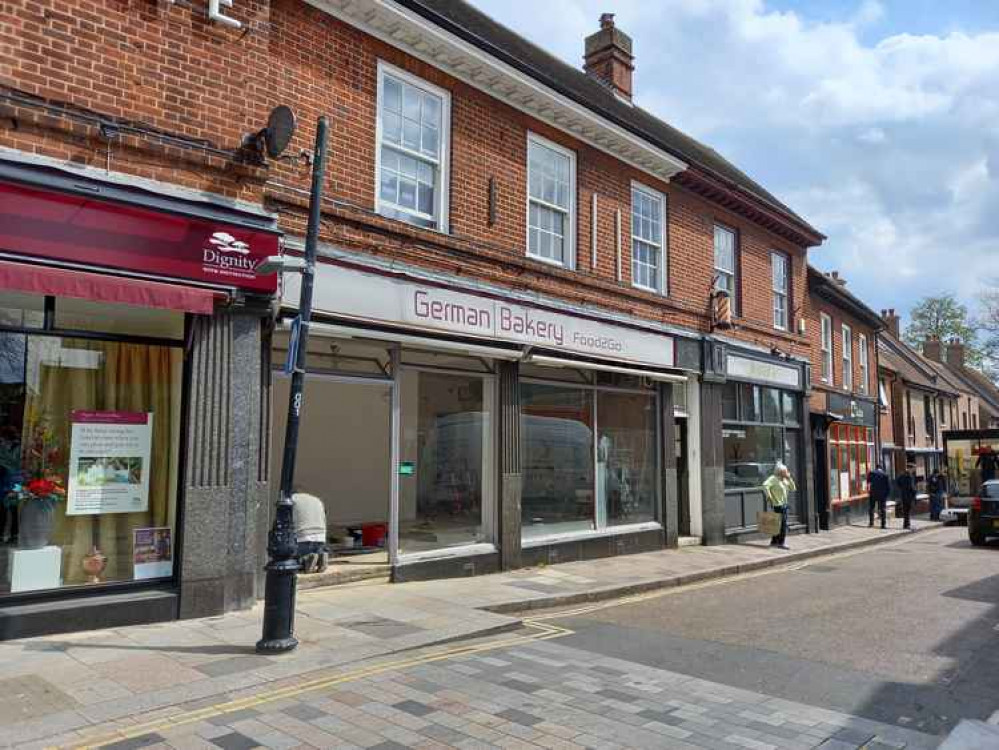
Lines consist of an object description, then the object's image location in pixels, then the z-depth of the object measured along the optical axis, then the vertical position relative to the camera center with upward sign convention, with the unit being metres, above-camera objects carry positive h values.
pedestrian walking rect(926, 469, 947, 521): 24.72 -1.13
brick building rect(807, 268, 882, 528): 19.95 +1.77
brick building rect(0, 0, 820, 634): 6.86 +2.15
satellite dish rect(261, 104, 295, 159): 7.65 +3.32
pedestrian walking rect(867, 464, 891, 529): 20.78 -0.91
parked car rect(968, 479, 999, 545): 16.64 -1.27
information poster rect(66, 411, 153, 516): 6.91 -0.11
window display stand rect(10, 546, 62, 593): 6.45 -1.04
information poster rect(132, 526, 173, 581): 7.11 -0.97
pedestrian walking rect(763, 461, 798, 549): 15.24 -0.75
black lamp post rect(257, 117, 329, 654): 6.06 -0.64
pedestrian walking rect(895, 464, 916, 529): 21.08 -0.97
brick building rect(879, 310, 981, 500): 32.22 +2.66
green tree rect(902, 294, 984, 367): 54.47 +9.80
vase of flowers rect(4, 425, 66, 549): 6.62 -0.36
